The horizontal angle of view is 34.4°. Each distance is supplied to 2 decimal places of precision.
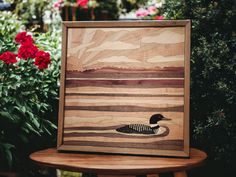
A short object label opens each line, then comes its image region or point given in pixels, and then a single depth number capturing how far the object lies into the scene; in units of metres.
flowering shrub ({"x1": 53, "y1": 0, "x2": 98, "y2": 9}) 6.57
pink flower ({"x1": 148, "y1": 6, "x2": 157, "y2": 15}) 4.47
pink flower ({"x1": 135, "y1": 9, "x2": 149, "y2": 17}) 4.57
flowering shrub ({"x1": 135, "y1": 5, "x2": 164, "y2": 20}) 4.39
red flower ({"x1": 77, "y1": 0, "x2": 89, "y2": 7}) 6.02
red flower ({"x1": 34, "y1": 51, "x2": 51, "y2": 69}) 2.66
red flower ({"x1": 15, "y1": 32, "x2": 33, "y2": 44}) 2.76
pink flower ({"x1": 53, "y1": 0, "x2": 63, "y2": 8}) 6.14
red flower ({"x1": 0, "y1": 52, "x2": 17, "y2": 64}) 2.53
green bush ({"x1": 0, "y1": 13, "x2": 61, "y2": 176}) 2.46
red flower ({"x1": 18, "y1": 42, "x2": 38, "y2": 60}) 2.66
